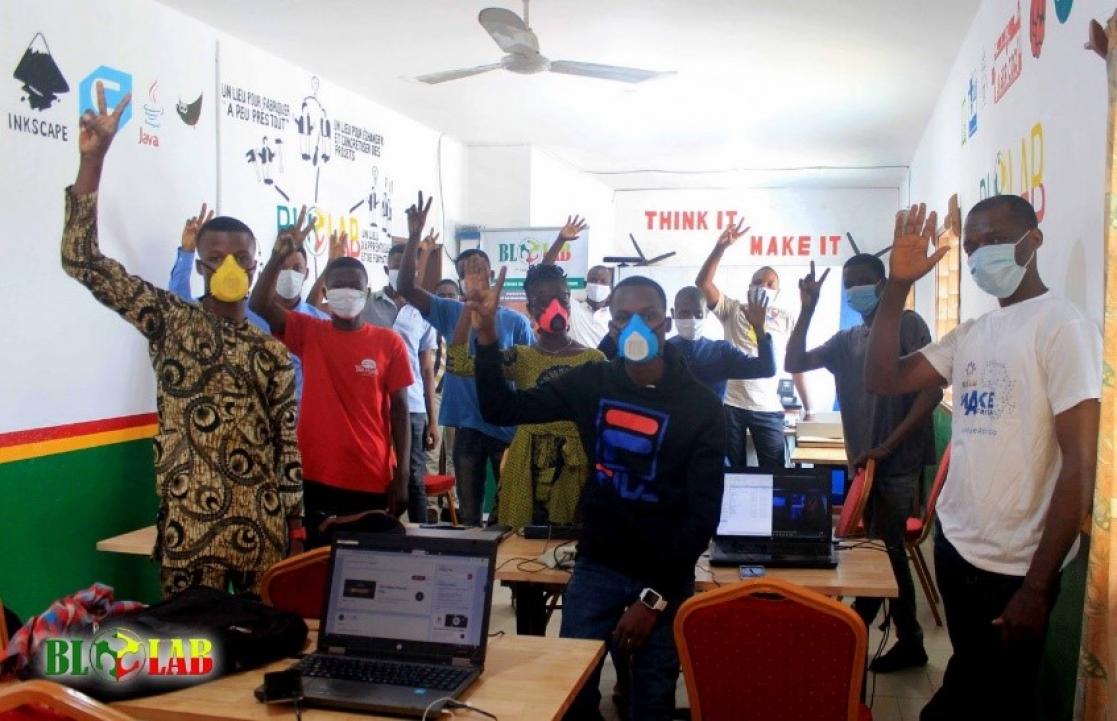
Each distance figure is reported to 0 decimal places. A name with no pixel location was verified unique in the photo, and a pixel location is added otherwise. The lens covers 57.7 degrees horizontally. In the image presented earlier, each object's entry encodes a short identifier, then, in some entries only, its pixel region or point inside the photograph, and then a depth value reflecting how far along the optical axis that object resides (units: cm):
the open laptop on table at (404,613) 215
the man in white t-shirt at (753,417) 663
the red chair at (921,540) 499
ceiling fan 504
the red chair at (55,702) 151
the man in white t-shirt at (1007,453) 251
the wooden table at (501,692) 197
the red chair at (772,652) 238
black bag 205
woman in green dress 373
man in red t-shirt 397
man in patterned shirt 276
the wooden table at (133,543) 409
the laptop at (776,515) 351
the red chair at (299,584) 266
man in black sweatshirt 279
